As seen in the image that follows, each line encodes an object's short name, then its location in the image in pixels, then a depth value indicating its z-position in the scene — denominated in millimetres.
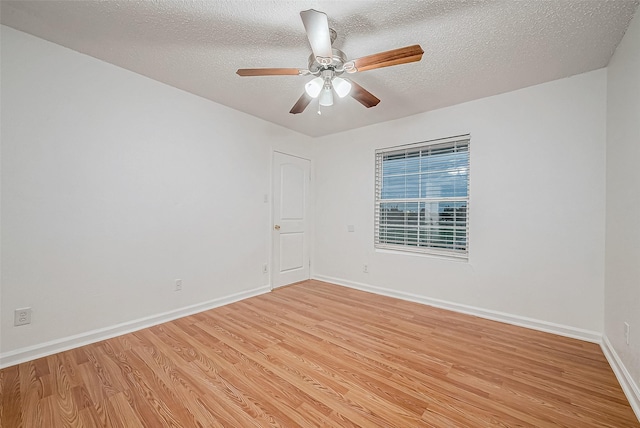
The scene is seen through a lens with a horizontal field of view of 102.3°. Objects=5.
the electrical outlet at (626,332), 1792
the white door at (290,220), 4039
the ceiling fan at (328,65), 1560
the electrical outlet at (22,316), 1988
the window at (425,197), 3225
